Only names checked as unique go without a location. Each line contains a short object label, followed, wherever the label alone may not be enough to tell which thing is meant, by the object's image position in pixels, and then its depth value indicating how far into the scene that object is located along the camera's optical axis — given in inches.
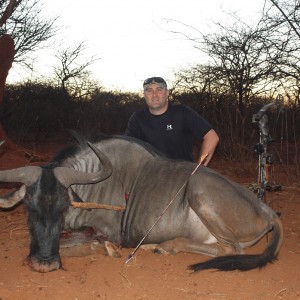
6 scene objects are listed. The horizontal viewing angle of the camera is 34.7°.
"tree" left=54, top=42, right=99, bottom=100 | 741.3
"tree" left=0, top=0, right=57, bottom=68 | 424.2
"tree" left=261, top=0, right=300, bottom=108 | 316.8
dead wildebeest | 142.3
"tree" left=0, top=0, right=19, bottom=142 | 312.1
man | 200.8
